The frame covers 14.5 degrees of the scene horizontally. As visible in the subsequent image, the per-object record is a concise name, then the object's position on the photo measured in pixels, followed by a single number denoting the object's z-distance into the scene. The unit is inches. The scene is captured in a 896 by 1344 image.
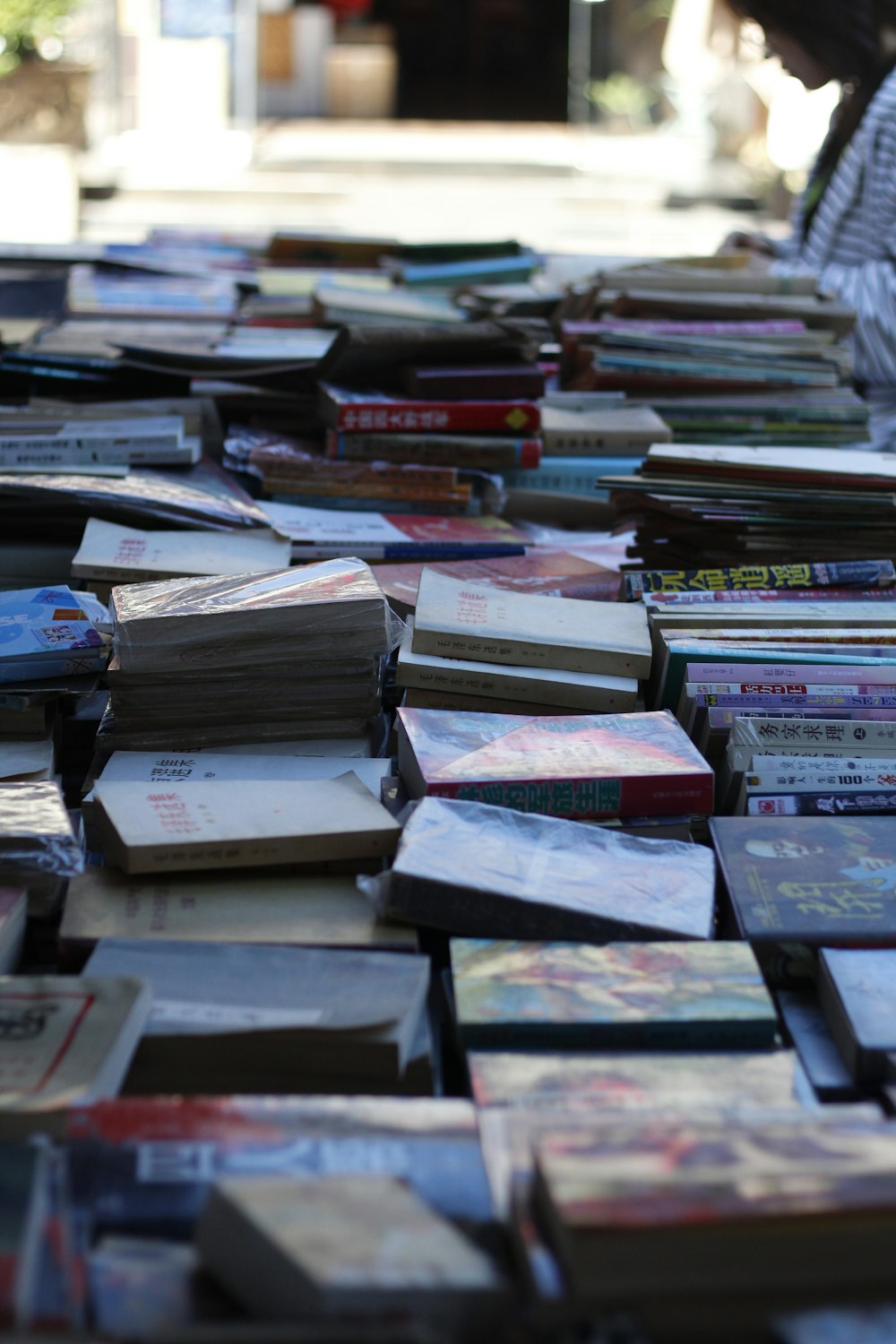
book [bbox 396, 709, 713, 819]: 99.8
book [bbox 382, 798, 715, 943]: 96.0
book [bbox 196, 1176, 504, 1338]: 83.1
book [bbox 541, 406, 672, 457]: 126.4
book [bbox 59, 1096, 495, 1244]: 87.2
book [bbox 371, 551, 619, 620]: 112.6
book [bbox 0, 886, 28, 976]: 94.9
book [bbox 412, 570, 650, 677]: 105.8
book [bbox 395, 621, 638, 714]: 105.4
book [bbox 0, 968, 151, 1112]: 89.5
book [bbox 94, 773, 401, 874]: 97.2
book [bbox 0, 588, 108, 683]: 103.8
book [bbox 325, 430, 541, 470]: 123.0
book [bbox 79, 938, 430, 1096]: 92.5
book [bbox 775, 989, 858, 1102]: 93.5
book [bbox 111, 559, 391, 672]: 102.3
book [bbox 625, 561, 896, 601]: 110.9
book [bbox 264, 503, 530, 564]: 116.6
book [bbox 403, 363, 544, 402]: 124.3
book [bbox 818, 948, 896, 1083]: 93.4
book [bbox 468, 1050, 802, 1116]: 91.2
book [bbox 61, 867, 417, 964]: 95.9
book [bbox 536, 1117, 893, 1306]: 84.2
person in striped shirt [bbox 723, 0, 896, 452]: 139.4
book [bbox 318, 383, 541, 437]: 122.7
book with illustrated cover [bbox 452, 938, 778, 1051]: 93.4
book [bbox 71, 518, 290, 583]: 110.9
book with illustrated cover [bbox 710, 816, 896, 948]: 96.7
